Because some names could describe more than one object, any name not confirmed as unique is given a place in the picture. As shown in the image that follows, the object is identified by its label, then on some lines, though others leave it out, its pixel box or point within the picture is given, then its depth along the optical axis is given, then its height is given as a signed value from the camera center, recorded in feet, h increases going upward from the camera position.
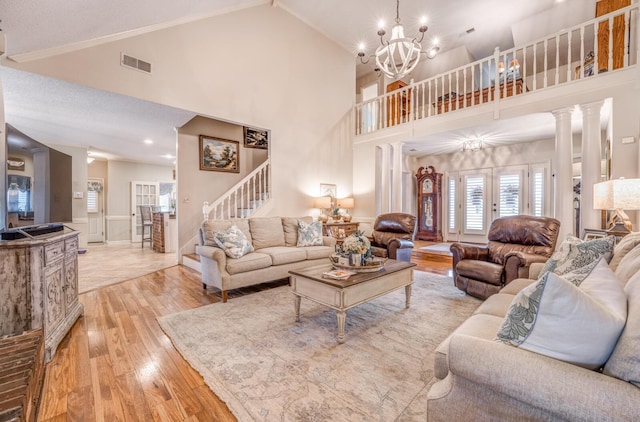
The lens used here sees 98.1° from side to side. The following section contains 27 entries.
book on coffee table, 7.98 -1.90
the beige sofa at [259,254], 10.80 -1.94
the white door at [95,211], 25.72 -0.03
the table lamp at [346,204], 21.49 +0.49
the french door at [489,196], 21.44 +1.14
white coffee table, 7.51 -2.27
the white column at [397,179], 20.52 +2.31
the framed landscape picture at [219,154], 18.38 +3.88
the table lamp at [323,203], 19.71 +0.52
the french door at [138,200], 27.71 +1.09
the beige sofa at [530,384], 2.63 -1.83
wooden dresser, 6.35 -1.83
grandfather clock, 25.23 +0.57
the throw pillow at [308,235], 14.14 -1.26
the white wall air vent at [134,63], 12.15 +6.65
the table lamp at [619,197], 8.60 +0.42
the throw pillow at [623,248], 5.22 -0.75
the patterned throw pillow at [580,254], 4.86 -0.81
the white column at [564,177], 13.92 +1.67
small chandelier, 19.47 +4.67
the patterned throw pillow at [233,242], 11.25 -1.32
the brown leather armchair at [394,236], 14.74 -1.48
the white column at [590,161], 13.07 +2.33
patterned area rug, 5.16 -3.57
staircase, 16.29 +0.50
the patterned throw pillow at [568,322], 2.93 -1.23
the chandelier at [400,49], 10.93 +6.62
